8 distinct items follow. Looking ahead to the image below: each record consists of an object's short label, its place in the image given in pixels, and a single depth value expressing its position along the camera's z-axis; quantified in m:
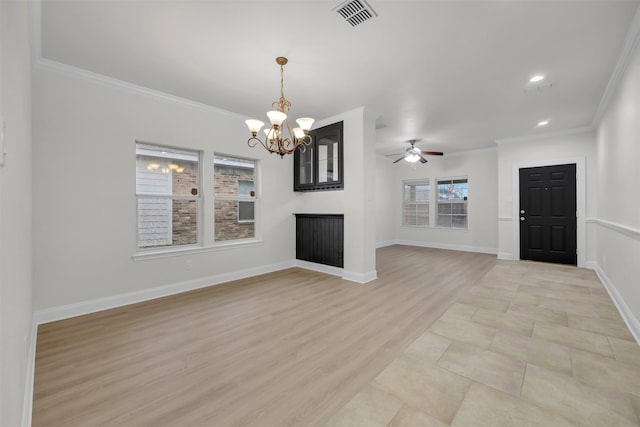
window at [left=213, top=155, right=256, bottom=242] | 4.58
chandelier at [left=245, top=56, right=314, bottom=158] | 2.80
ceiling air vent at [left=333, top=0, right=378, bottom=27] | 2.16
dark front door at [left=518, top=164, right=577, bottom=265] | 5.54
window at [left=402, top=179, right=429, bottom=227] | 8.56
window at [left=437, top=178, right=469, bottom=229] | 7.85
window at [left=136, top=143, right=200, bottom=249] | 3.77
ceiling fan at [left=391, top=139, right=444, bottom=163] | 6.24
